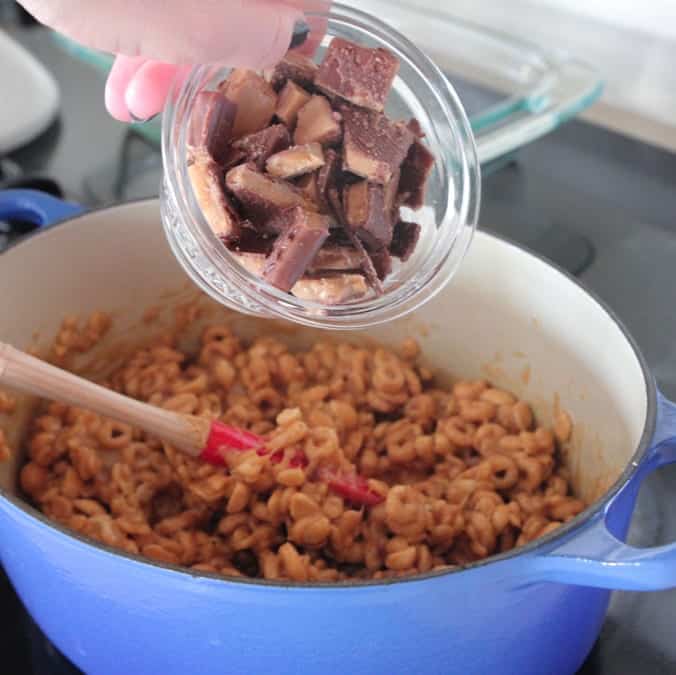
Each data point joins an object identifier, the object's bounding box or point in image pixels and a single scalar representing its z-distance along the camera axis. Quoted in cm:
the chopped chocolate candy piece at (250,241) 34
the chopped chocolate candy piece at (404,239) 36
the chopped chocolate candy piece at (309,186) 34
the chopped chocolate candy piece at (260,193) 33
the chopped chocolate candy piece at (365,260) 34
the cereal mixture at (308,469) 38
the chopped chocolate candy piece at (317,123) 34
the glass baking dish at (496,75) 50
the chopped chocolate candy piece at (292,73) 34
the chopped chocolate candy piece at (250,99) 34
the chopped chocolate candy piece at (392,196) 34
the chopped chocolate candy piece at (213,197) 33
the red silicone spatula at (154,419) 35
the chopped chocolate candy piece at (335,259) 34
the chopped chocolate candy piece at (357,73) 33
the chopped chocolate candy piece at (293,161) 33
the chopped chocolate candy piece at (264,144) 34
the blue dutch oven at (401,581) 29
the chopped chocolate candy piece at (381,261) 35
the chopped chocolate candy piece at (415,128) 36
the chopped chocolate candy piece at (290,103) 34
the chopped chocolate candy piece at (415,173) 35
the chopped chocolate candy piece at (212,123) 33
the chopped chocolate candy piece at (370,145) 33
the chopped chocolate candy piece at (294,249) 32
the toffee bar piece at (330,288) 34
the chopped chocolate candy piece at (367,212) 34
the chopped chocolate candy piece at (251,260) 33
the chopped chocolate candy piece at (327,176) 34
